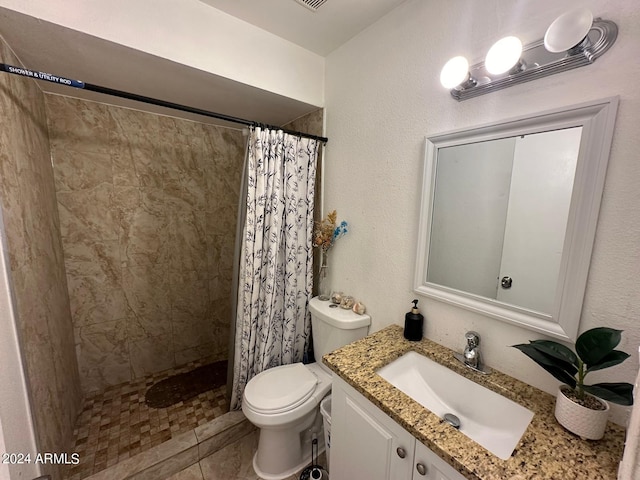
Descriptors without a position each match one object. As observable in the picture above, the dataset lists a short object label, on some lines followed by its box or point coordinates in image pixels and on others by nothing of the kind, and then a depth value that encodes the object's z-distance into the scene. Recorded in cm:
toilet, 127
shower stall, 121
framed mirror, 78
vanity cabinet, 75
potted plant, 65
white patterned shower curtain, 149
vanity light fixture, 72
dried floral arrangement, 163
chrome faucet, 100
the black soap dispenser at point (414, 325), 119
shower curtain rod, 91
